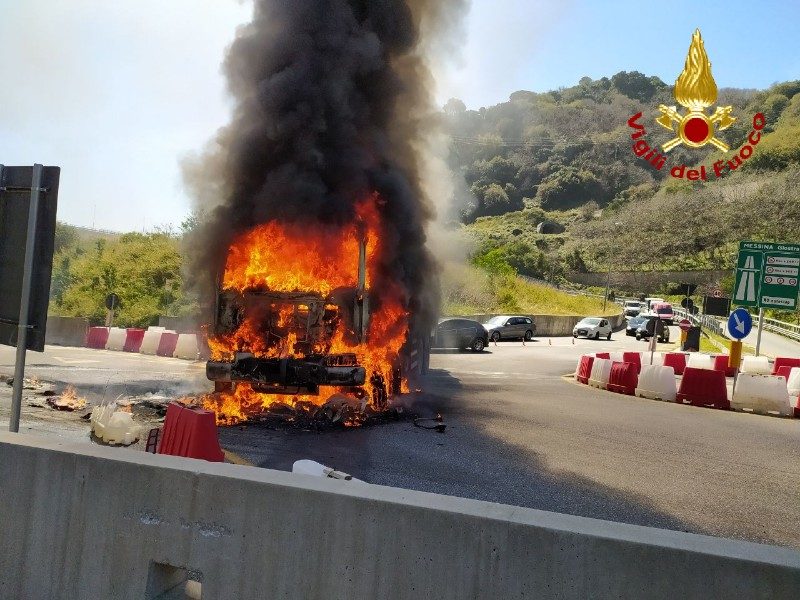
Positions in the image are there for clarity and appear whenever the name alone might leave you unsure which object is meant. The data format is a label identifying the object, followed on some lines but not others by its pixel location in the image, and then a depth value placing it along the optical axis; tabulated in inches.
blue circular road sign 630.5
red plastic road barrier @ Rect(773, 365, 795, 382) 723.4
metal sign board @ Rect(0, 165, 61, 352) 191.2
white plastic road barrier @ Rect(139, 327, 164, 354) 878.4
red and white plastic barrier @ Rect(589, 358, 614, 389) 676.7
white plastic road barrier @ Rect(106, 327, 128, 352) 924.0
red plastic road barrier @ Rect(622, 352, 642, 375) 813.7
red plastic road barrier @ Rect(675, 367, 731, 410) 576.1
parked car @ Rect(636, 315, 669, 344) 1675.3
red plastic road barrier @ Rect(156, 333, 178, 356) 860.6
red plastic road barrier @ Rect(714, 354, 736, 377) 869.2
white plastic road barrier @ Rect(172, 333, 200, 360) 837.2
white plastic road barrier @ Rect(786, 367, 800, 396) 585.9
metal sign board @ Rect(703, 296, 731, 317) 831.3
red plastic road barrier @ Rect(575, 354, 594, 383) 731.1
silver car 1472.7
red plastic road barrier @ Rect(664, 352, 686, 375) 892.0
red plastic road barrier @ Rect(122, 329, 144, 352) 911.5
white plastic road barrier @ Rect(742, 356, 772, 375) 804.0
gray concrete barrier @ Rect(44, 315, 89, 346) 981.8
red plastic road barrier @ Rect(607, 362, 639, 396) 637.9
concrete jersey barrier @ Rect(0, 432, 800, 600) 101.7
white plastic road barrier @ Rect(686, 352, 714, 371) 880.9
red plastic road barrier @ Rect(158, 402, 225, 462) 243.9
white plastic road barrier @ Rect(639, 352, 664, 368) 866.8
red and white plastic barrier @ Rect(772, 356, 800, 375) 773.3
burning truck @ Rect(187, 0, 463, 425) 403.2
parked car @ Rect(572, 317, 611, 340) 1738.4
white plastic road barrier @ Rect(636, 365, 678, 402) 602.2
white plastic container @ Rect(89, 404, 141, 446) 308.3
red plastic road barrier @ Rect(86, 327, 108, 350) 956.3
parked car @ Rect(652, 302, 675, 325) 2060.8
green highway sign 746.2
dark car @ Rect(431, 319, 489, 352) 1117.7
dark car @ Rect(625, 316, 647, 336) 1823.3
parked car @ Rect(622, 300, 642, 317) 2285.9
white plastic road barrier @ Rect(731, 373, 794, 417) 547.5
